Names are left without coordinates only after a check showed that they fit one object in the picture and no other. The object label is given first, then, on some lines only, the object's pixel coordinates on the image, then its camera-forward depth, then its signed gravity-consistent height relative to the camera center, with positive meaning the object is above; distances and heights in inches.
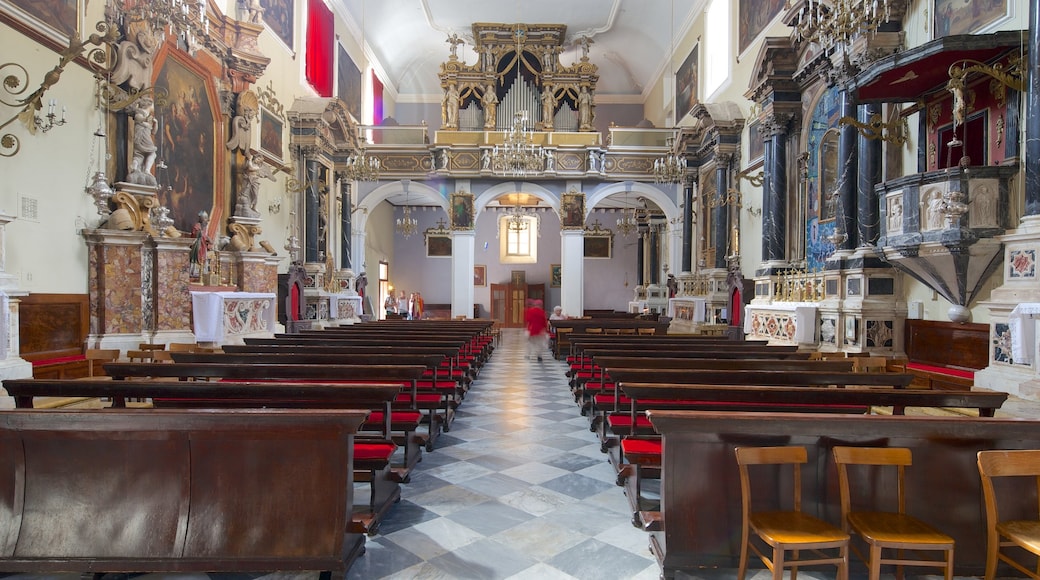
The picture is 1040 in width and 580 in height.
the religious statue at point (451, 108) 730.2 +238.8
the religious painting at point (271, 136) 463.2 +132.1
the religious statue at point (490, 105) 725.3 +243.0
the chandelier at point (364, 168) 473.1 +107.9
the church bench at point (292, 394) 128.4 -23.5
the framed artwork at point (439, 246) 956.6 +81.3
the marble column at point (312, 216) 534.0 +73.4
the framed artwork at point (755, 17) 444.0 +227.8
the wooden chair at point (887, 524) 87.8 -37.9
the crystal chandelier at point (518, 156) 542.0 +147.1
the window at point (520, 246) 968.9 +82.3
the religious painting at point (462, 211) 699.4 +102.3
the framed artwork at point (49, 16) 217.0 +111.6
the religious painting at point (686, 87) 647.1 +246.6
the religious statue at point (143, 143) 285.0 +76.1
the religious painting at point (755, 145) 457.7 +124.2
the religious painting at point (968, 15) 227.8 +117.9
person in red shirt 475.5 -26.9
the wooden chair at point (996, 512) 90.5 -35.4
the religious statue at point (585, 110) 733.3 +237.7
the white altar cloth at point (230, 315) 313.7 -12.4
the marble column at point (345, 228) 639.1 +74.7
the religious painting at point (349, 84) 648.4 +249.7
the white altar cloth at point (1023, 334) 177.8 -12.4
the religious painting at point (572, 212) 701.9 +102.1
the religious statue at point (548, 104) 726.5 +244.6
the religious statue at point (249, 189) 409.7 +76.3
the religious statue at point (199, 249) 335.3 +26.7
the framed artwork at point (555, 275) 968.3 +33.0
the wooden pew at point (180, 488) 98.1 -34.1
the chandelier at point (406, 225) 734.5 +90.5
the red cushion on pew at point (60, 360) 227.8 -28.0
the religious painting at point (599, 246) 967.7 +82.8
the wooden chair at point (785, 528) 87.4 -37.9
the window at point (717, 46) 559.5 +252.7
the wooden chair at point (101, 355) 225.9 -24.7
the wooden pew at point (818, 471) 101.4 -32.1
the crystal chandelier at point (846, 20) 203.8 +102.4
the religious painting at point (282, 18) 470.6 +236.1
